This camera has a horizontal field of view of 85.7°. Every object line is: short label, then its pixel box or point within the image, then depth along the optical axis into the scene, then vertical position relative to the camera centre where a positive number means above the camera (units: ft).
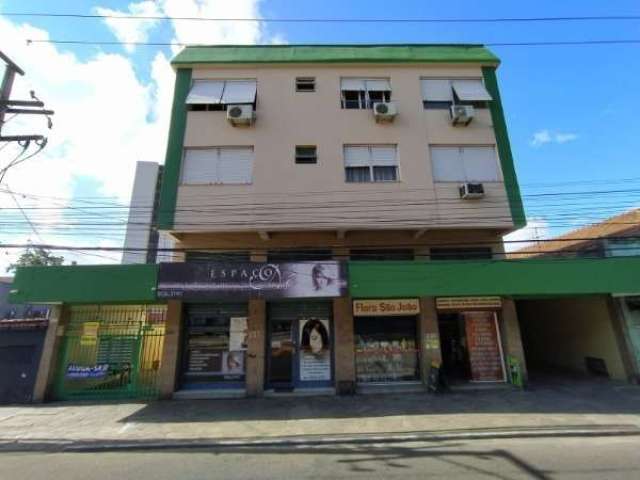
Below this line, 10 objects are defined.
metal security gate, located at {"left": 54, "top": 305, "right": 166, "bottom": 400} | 37.60 -0.47
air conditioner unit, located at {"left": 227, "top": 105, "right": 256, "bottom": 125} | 42.04 +27.31
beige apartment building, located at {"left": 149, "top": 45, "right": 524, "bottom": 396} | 39.55 +15.29
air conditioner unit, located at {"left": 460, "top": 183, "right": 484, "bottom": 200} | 39.93 +16.91
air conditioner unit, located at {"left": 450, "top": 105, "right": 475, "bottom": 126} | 43.19 +27.53
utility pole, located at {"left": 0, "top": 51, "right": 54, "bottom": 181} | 30.07 +20.87
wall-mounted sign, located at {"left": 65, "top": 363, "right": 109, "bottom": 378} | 37.73 -2.12
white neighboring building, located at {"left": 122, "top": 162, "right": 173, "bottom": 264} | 75.51 +37.40
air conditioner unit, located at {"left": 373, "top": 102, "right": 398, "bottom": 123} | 43.11 +28.08
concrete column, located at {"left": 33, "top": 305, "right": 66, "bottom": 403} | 36.40 -0.60
